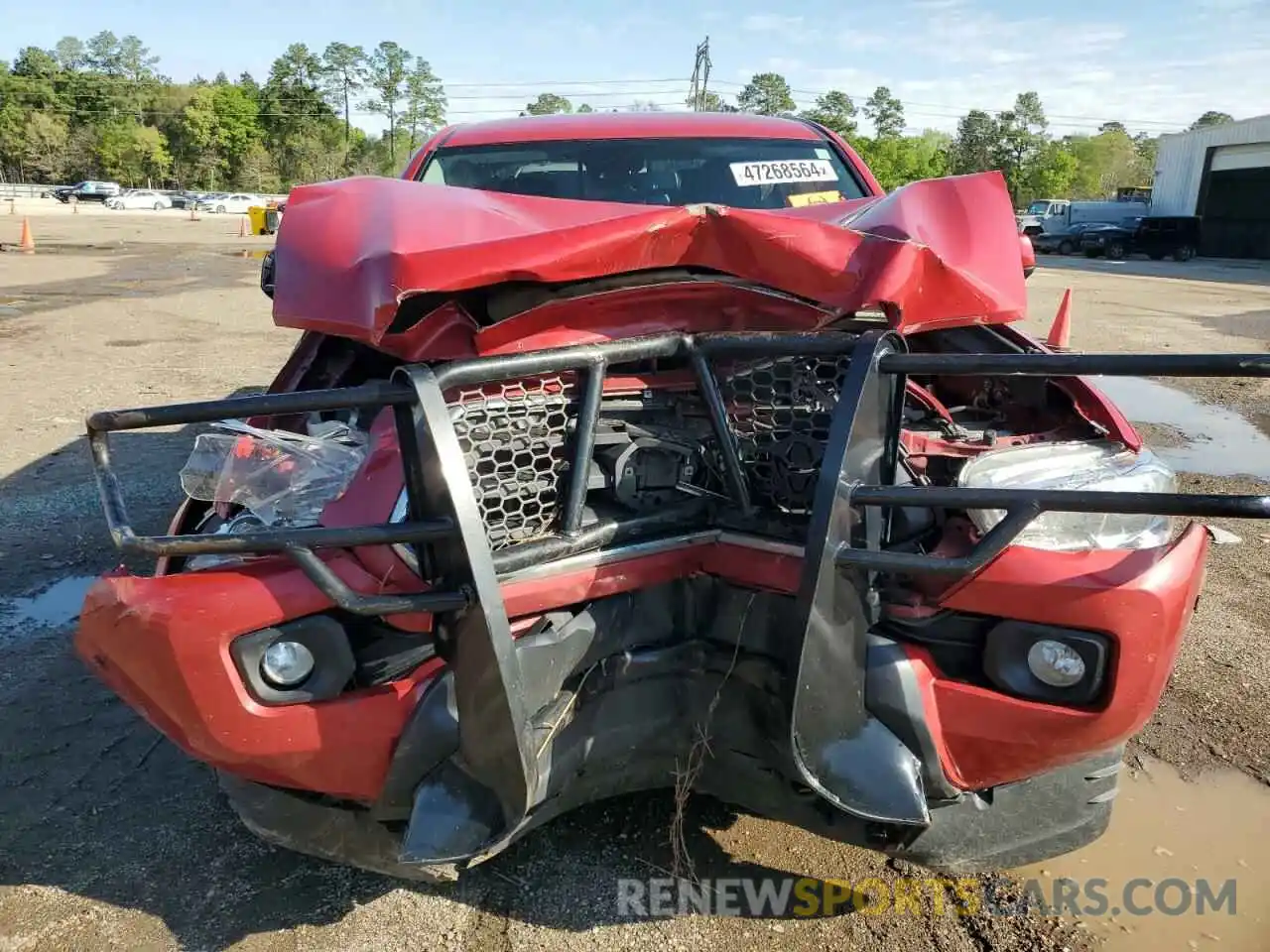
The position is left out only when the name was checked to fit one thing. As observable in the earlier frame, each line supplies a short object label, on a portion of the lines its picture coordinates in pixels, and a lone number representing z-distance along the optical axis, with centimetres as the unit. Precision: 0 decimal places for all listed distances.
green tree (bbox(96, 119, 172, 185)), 7475
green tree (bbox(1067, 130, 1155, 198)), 7406
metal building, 3269
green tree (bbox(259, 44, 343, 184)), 8144
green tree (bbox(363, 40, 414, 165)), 8744
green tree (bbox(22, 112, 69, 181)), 7294
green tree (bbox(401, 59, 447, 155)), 8694
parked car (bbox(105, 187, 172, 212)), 5641
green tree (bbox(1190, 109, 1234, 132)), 9430
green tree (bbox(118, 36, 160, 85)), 10079
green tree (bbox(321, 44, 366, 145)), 8788
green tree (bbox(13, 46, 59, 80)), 8712
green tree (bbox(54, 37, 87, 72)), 10188
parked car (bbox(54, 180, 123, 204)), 5937
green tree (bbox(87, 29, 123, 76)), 10125
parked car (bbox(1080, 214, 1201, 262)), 3108
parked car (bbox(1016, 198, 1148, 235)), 3272
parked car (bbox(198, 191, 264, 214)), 5462
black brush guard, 167
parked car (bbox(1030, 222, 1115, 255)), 3188
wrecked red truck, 175
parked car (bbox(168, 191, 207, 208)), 5900
